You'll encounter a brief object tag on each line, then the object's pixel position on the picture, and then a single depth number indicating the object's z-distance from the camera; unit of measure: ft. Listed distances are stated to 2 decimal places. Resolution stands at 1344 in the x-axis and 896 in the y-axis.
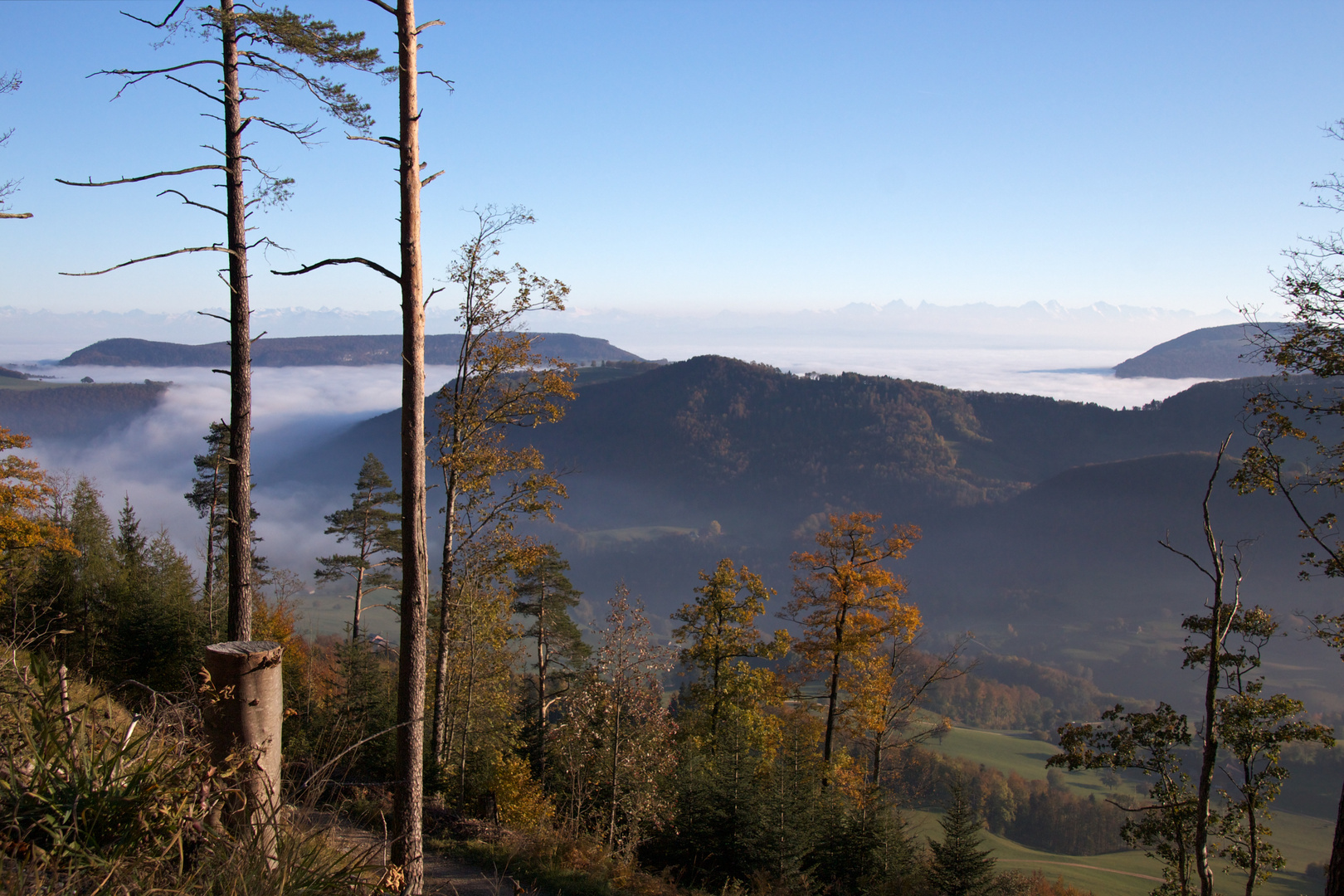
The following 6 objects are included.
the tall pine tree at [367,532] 107.55
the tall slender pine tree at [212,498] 85.35
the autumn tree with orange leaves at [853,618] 67.21
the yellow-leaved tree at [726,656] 73.20
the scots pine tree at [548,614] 84.02
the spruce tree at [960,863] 49.85
